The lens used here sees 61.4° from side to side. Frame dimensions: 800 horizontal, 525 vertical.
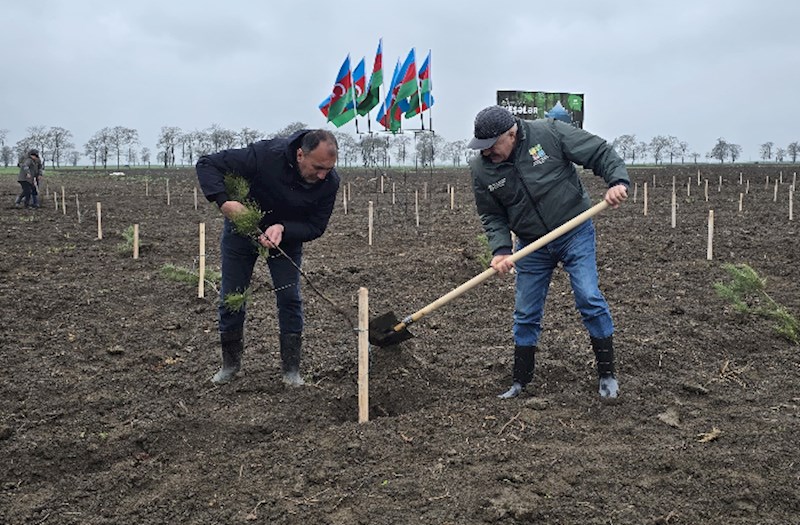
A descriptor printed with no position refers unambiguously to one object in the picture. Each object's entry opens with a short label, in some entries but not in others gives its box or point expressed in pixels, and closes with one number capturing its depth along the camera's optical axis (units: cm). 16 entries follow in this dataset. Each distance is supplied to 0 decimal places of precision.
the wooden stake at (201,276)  724
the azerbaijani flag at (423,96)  1722
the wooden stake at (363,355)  391
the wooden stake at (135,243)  1014
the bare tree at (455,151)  13100
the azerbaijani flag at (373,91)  1680
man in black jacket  423
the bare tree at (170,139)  11174
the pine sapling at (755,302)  544
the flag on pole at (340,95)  1647
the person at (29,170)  1777
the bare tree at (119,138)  11231
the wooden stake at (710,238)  942
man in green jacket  402
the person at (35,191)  1844
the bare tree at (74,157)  11840
